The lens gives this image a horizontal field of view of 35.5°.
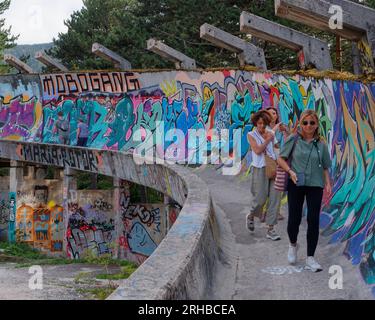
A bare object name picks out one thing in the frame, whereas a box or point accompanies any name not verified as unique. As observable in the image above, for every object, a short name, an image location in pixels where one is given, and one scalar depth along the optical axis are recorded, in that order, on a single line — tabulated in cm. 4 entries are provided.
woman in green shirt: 600
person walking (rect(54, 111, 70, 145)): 2645
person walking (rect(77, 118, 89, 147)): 2541
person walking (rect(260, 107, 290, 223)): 758
